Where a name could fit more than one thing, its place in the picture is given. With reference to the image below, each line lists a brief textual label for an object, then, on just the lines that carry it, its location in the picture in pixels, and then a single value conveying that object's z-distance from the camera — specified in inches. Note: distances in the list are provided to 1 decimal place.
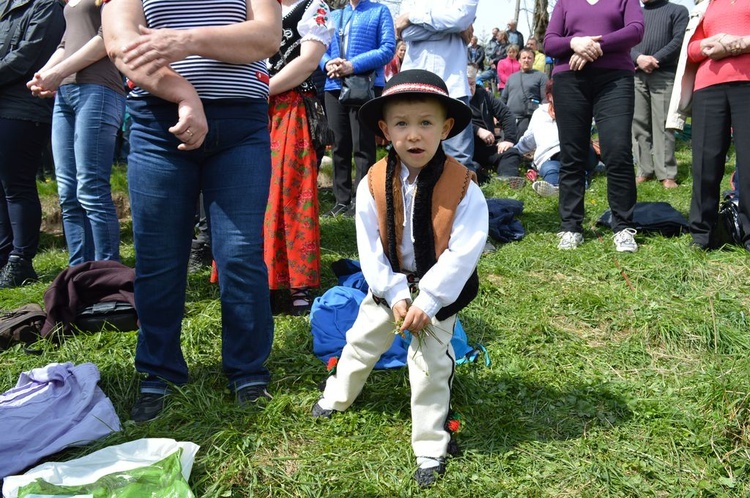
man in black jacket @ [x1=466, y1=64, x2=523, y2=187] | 317.4
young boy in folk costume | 90.3
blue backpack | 122.6
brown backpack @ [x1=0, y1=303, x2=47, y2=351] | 130.4
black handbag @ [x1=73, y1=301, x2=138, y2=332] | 136.6
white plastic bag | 81.1
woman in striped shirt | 91.7
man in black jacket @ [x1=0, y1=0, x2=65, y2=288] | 172.9
